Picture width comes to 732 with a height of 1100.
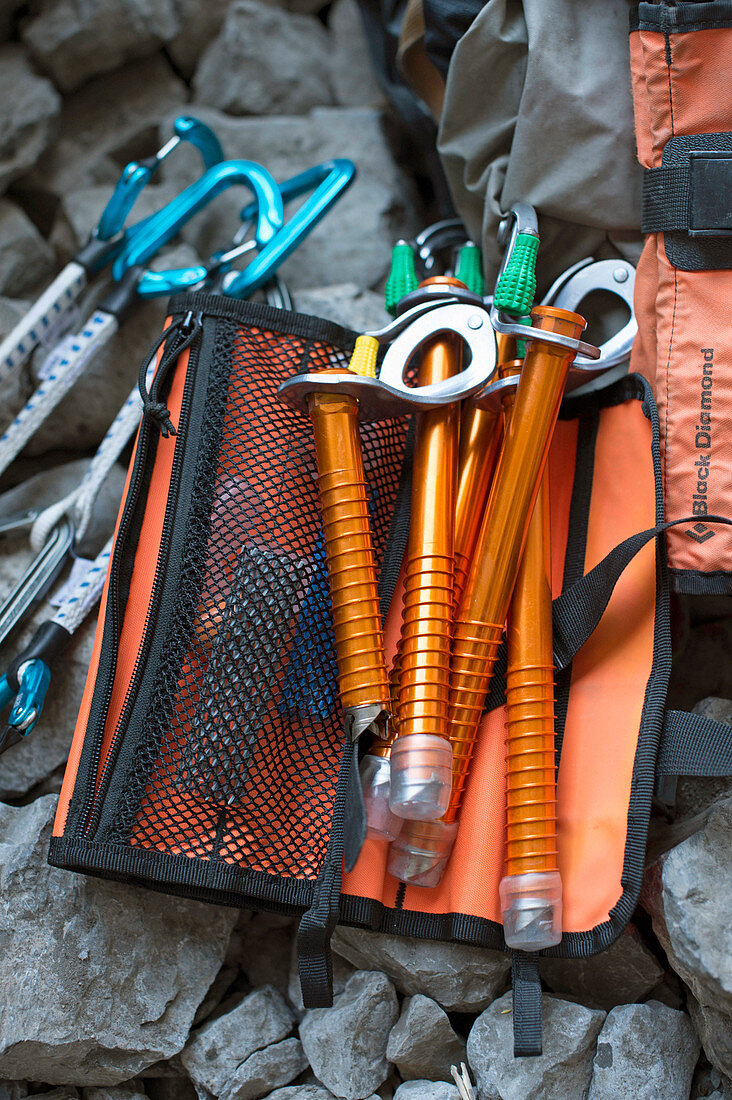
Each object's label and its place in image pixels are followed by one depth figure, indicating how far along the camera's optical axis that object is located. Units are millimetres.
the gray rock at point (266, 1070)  677
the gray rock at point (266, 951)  720
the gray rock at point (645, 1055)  649
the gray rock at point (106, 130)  877
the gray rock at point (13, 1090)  683
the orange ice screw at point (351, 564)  657
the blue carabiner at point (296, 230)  779
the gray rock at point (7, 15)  857
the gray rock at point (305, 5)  924
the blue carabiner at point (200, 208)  793
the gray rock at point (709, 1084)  653
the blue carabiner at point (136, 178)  785
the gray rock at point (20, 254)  846
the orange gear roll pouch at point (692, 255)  673
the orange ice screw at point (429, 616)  640
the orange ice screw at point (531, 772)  646
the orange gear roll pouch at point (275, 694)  659
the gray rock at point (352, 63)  913
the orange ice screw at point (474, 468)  696
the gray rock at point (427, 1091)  660
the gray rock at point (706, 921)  628
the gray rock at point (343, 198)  852
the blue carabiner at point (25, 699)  703
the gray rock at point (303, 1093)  673
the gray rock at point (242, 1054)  679
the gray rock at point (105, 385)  813
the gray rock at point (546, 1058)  651
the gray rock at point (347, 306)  800
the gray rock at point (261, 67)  891
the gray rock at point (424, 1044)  670
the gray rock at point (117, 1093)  685
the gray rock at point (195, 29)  885
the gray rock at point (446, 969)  676
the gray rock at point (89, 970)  664
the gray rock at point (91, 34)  848
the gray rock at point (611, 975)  679
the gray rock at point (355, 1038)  670
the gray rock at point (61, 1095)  682
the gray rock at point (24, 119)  845
